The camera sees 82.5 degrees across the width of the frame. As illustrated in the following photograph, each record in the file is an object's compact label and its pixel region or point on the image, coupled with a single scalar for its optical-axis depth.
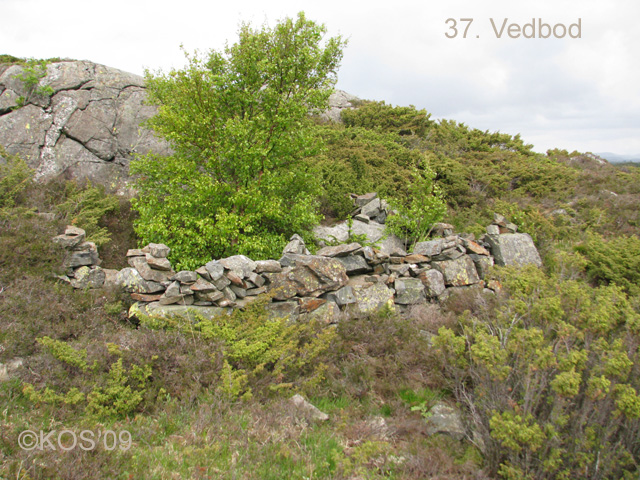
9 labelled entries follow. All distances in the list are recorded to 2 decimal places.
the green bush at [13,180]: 8.20
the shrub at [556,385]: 3.27
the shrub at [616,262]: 7.72
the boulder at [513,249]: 8.66
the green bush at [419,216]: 9.11
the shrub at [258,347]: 4.73
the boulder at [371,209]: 9.90
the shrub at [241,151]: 7.89
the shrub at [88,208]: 8.22
